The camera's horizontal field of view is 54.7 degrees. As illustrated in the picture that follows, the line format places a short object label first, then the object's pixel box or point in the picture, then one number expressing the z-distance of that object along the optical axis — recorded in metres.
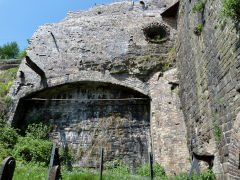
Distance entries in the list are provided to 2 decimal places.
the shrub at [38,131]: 9.50
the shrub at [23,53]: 12.01
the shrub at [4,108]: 9.71
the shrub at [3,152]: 8.10
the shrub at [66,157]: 8.86
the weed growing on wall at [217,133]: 5.15
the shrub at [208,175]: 5.38
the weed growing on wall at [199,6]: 6.35
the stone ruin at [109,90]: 8.90
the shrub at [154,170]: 7.57
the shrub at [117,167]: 8.38
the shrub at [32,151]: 8.53
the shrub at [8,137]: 8.95
